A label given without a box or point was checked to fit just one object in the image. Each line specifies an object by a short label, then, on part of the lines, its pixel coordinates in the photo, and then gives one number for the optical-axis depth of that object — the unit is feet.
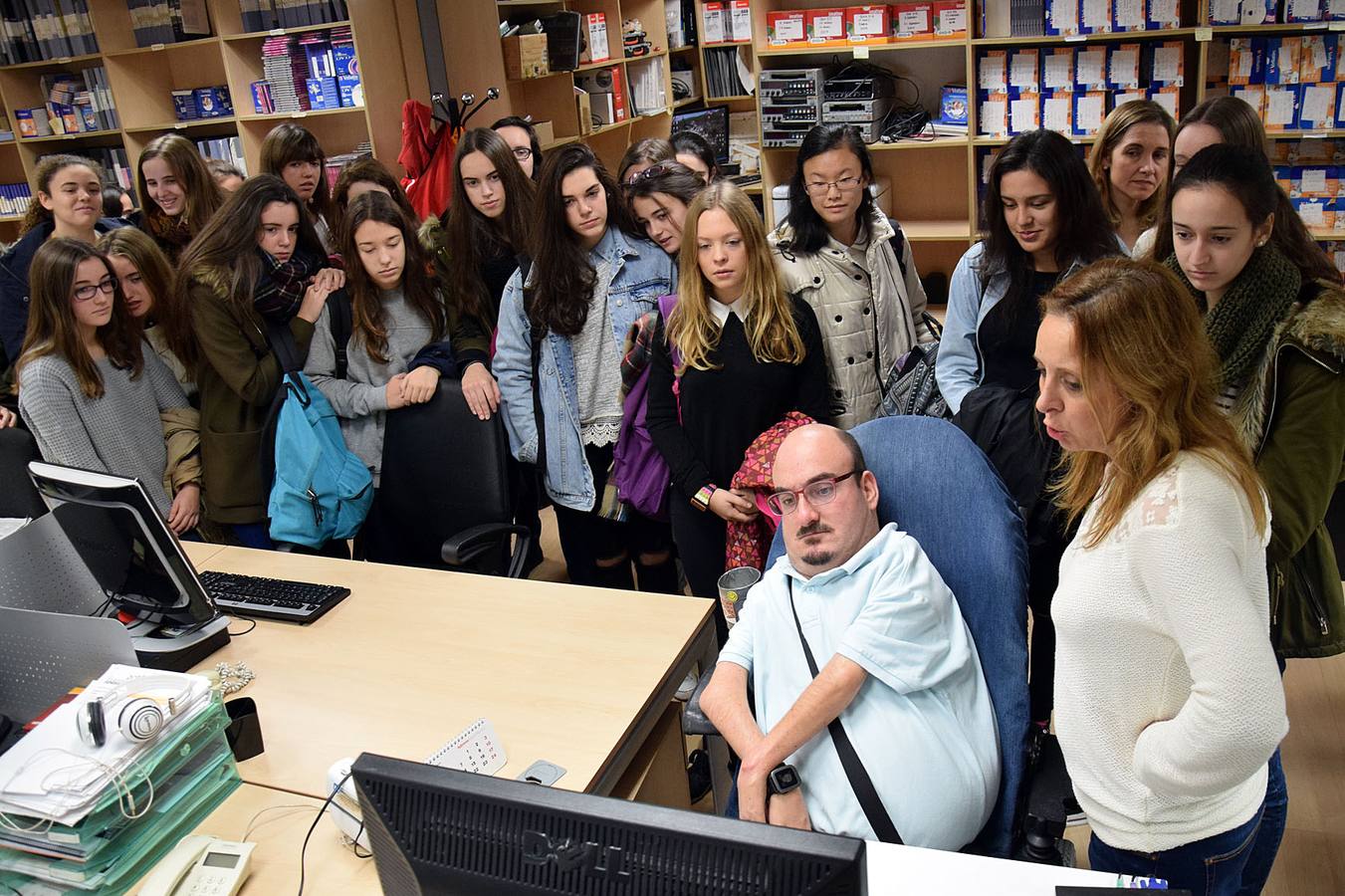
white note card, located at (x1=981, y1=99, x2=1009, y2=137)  15.66
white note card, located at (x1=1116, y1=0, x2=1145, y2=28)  14.34
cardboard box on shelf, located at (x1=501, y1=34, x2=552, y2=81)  15.71
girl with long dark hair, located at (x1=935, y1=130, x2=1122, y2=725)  7.02
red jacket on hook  13.75
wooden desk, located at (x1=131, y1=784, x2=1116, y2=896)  4.46
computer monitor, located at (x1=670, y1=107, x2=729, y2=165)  20.83
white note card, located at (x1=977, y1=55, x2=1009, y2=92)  15.46
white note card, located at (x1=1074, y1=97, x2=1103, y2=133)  14.99
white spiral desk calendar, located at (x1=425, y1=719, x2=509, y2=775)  5.59
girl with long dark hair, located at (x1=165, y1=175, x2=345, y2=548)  9.44
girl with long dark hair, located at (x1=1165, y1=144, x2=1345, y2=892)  5.53
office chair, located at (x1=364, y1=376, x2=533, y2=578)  9.05
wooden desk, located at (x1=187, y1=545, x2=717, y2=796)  6.01
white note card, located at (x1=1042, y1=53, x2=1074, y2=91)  14.99
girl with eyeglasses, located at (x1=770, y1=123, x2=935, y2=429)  8.67
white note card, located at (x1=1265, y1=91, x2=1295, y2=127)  14.20
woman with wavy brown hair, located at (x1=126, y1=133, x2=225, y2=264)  11.88
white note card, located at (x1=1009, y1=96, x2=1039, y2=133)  15.40
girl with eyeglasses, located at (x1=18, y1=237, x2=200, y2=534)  9.09
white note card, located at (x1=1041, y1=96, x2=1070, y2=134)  15.23
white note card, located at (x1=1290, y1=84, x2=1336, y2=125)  13.98
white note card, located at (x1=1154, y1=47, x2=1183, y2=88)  14.46
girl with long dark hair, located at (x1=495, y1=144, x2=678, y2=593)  9.11
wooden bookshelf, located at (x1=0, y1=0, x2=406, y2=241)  15.84
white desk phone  5.06
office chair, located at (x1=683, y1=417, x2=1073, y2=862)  5.61
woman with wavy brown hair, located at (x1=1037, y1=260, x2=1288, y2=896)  3.93
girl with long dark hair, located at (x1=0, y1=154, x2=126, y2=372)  11.73
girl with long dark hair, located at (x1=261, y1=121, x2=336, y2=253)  11.94
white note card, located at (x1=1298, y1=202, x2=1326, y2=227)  14.69
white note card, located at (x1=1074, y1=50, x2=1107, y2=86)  14.79
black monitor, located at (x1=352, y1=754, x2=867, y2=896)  2.95
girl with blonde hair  8.14
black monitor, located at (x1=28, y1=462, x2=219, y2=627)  6.50
